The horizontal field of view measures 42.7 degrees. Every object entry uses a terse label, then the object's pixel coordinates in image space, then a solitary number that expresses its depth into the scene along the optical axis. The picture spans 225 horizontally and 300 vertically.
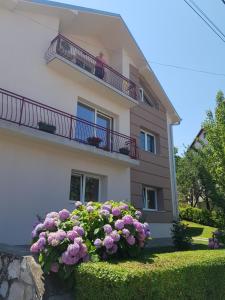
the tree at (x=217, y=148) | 13.05
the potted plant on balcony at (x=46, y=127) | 8.88
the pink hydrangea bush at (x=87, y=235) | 4.28
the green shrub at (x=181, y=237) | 9.80
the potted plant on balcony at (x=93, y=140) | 10.48
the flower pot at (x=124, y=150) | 11.63
